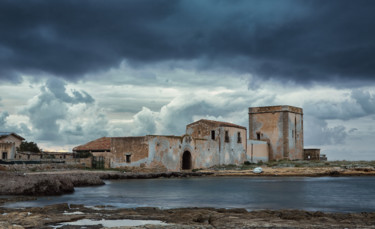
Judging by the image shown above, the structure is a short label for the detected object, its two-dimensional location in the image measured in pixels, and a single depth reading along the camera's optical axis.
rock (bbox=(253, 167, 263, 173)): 37.64
